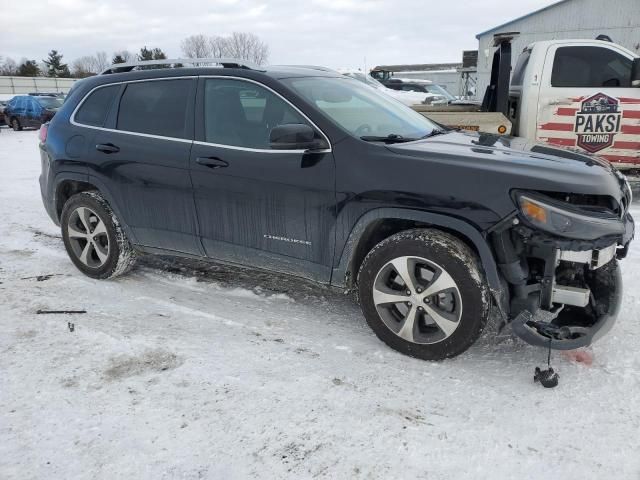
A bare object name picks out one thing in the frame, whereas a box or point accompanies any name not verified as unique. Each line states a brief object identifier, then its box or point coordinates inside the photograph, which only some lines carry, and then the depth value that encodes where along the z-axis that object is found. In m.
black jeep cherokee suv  2.74
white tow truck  6.94
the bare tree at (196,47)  57.86
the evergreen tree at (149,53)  65.94
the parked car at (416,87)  17.06
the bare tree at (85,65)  84.47
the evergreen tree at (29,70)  63.84
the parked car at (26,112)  21.09
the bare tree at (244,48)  55.12
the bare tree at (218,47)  55.65
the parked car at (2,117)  21.91
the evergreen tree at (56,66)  74.69
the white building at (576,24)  23.97
